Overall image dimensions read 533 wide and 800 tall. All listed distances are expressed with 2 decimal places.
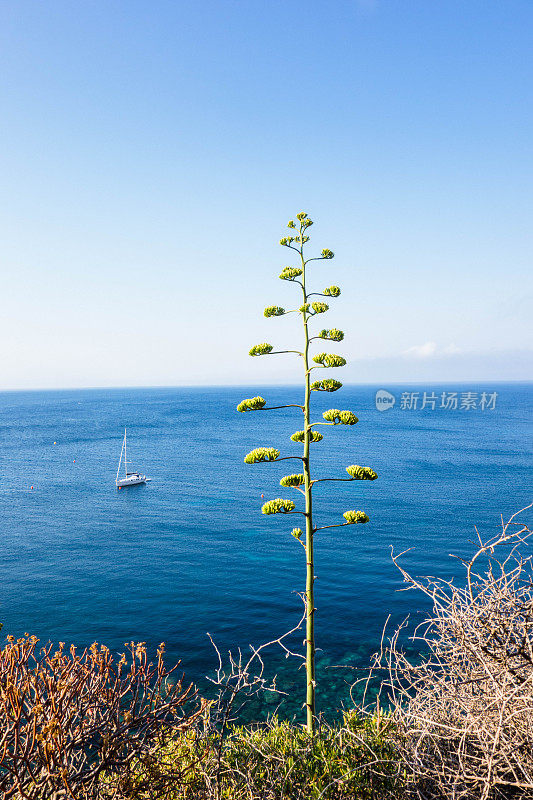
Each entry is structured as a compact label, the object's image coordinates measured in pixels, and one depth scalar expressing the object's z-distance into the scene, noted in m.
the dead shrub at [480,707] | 6.10
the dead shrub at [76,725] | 5.31
